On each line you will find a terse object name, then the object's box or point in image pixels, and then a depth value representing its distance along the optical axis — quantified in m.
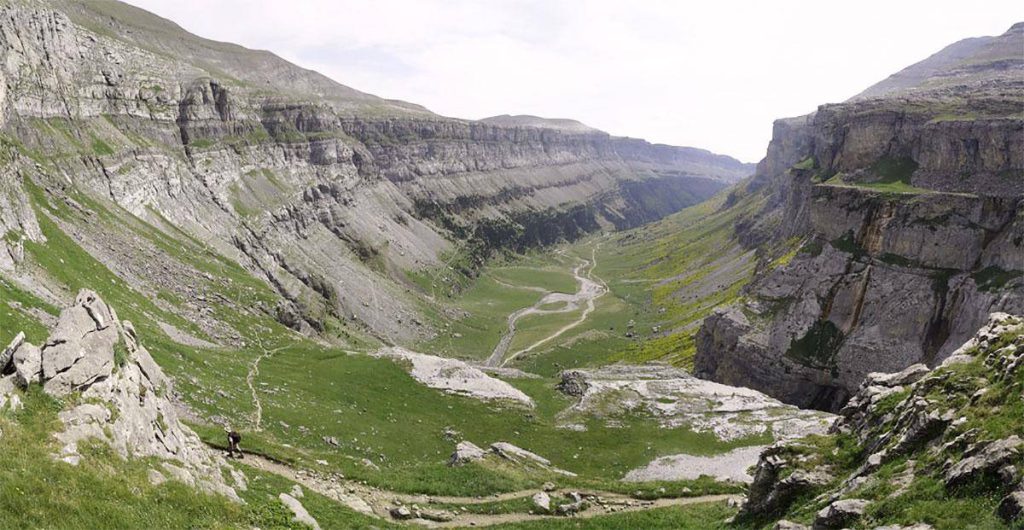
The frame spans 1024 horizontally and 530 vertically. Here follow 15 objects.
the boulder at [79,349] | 19.81
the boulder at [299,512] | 22.27
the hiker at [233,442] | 29.97
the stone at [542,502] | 29.50
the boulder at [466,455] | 35.22
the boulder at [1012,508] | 14.49
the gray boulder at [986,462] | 16.27
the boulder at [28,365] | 18.62
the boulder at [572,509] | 29.81
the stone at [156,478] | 18.72
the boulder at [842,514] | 18.25
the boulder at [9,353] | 18.98
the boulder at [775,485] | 23.20
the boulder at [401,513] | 27.23
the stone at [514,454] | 37.69
